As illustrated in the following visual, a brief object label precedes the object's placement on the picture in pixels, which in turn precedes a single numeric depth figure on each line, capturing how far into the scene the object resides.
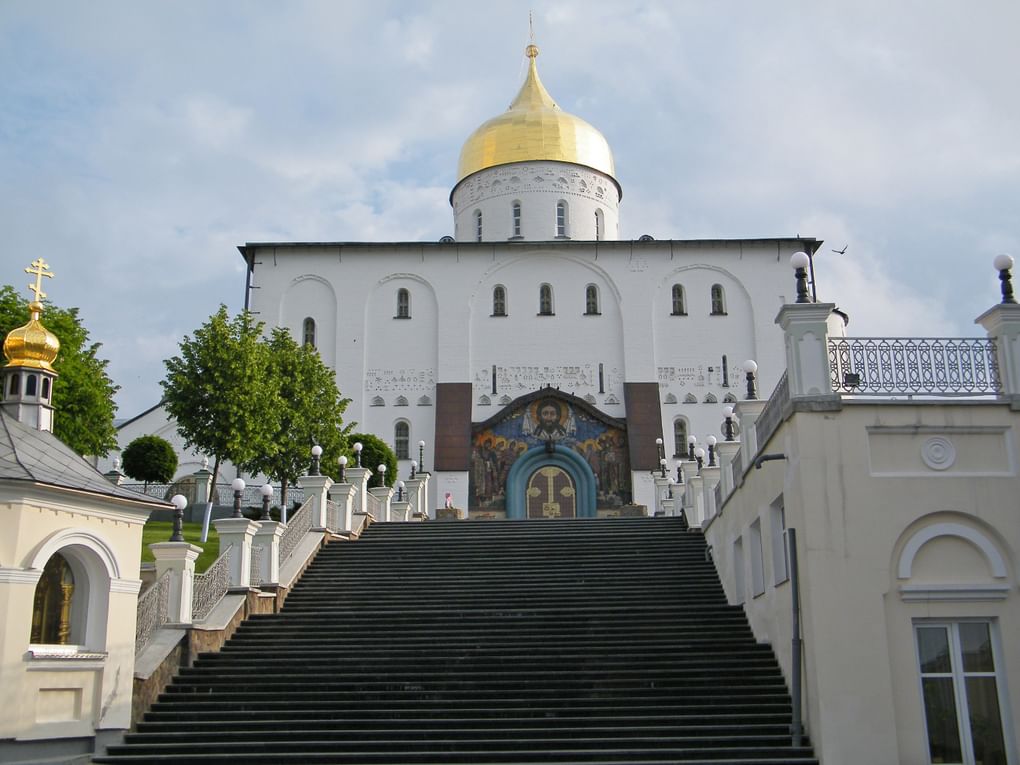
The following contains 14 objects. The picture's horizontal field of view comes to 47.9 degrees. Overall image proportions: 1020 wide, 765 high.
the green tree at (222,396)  27.97
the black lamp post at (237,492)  17.31
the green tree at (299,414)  30.08
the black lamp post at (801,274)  13.80
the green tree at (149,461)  34.50
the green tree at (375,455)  33.59
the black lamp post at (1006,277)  13.84
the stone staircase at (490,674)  13.14
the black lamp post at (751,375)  16.43
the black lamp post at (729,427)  20.78
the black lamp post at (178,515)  15.34
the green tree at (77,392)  27.59
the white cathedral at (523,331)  38.88
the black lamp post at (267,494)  19.20
